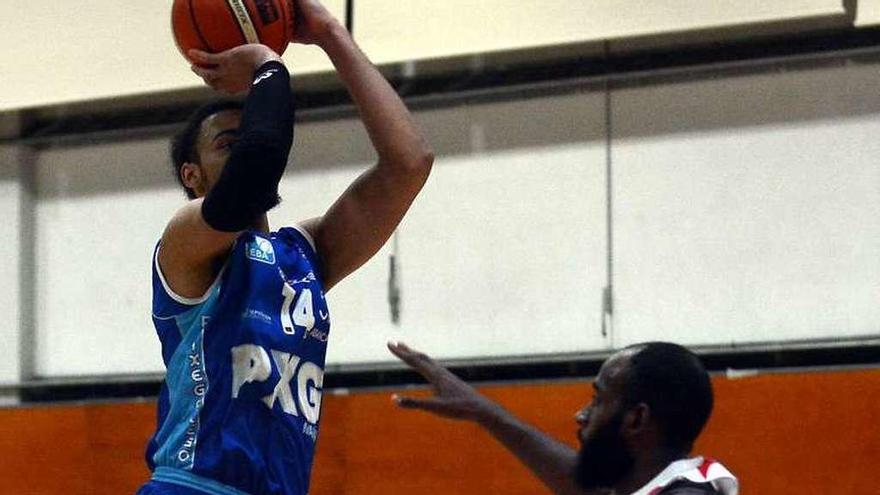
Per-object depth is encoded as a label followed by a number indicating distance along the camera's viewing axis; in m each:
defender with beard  5.68
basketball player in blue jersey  5.48
